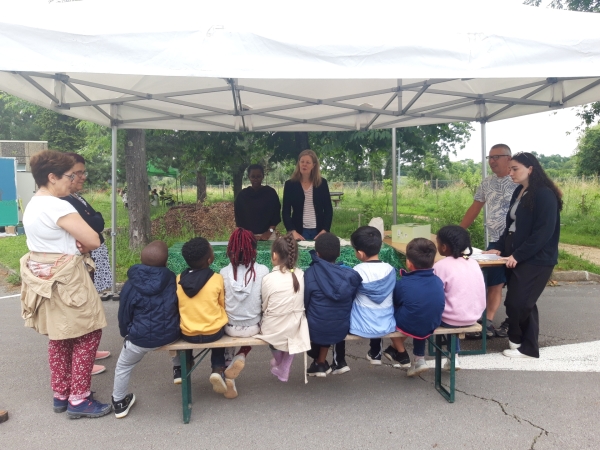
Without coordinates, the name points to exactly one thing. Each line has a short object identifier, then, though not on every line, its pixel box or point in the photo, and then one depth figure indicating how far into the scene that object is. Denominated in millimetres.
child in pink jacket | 3094
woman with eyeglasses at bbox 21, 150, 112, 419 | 2611
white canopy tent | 2482
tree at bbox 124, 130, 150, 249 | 7664
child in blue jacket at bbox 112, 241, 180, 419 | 2680
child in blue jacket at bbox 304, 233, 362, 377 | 2881
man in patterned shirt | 4105
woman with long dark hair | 3422
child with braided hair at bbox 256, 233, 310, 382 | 2838
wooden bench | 2770
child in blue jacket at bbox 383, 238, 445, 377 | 2951
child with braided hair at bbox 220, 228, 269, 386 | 2824
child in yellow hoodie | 2738
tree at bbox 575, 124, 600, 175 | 23188
